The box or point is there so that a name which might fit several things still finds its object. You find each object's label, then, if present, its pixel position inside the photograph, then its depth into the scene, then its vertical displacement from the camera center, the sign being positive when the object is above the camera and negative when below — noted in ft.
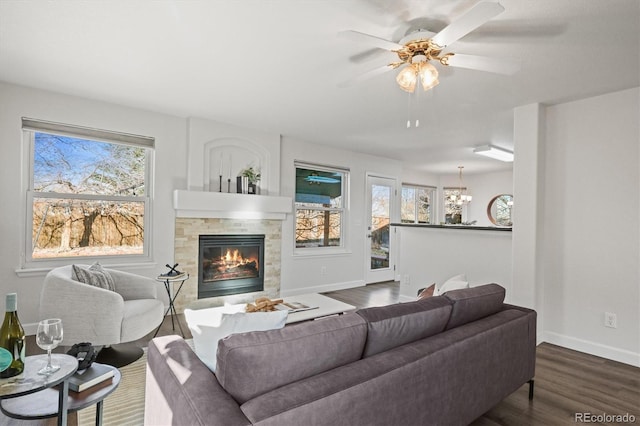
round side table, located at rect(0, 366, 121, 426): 4.43 -2.69
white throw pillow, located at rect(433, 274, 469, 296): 8.45 -1.79
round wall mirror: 25.45 +0.45
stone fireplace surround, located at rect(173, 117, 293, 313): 13.51 +0.40
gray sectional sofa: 3.71 -2.03
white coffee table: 9.21 -2.85
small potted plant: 14.84 +1.44
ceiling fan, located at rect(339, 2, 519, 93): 5.67 +3.15
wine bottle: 4.37 -1.86
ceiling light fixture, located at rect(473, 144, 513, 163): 17.06 +3.32
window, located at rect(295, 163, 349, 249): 17.78 +0.39
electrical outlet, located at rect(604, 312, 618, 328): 9.94 -3.02
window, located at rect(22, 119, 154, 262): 11.12 +0.57
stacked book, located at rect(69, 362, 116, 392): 4.82 -2.50
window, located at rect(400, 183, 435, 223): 25.48 +0.85
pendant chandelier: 24.27 +1.37
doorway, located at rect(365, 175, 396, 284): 20.57 -1.09
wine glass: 4.57 -1.78
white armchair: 8.42 -2.57
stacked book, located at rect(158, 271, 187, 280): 10.94 -2.17
